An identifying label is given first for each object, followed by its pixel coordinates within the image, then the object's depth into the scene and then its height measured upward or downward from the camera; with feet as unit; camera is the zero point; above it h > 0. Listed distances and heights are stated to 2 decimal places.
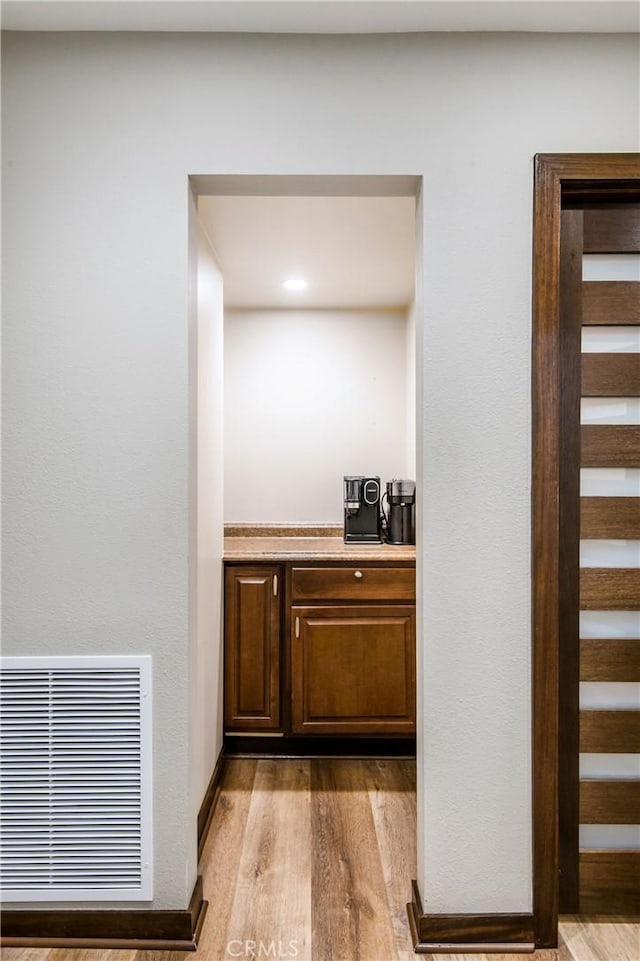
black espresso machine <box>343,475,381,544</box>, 12.01 -0.80
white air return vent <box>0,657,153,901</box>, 6.19 -2.96
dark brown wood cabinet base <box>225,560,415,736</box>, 10.44 -2.79
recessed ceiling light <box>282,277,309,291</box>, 11.25 +3.27
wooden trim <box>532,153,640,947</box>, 6.12 -0.74
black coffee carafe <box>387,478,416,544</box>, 11.76 -0.79
